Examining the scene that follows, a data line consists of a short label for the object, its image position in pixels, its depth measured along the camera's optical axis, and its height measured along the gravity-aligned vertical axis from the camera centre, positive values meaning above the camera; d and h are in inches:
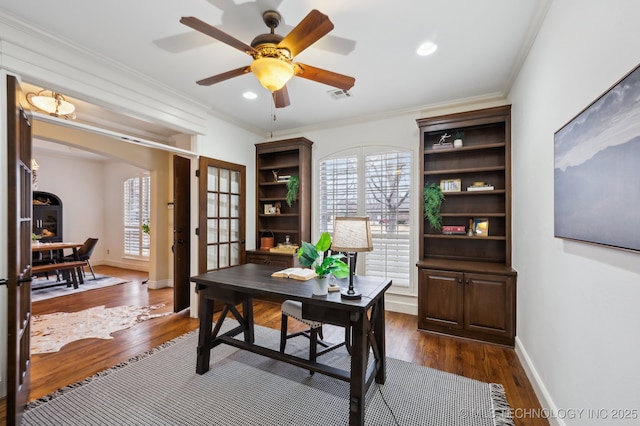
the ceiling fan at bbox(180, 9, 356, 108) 63.3 +43.3
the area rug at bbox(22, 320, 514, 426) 72.0 -54.7
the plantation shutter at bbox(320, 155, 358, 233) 166.4 +14.6
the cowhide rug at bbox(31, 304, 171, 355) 114.4 -54.2
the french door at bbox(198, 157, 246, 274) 147.0 -0.9
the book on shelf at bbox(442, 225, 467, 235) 133.0 -8.7
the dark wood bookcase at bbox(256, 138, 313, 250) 171.0 +16.2
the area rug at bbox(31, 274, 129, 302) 179.9 -54.1
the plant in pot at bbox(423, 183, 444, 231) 135.2 +4.7
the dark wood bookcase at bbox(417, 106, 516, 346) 114.1 -13.8
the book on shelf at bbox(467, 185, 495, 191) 125.7 +11.5
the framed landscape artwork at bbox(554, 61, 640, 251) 38.4 +7.2
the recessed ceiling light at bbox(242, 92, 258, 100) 130.0 +57.2
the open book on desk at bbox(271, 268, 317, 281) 92.2 -21.5
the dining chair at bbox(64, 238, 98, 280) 211.5 -29.9
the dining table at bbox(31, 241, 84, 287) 185.8 -35.7
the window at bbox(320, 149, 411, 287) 152.6 +7.2
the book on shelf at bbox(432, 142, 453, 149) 135.3 +33.8
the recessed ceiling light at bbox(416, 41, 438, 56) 91.6 +56.8
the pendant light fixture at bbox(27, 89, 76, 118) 115.2 +47.9
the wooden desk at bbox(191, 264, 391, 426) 68.5 -29.1
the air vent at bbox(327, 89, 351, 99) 127.6 +57.2
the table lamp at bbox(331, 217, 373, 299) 70.9 -6.7
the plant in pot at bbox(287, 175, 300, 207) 174.2 +15.5
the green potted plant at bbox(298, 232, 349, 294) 73.4 -14.0
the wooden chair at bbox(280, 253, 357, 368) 88.8 -41.0
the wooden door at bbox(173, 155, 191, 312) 148.5 -9.4
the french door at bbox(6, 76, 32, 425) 60.6 -10.4
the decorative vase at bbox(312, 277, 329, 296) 75.2 -20.4
